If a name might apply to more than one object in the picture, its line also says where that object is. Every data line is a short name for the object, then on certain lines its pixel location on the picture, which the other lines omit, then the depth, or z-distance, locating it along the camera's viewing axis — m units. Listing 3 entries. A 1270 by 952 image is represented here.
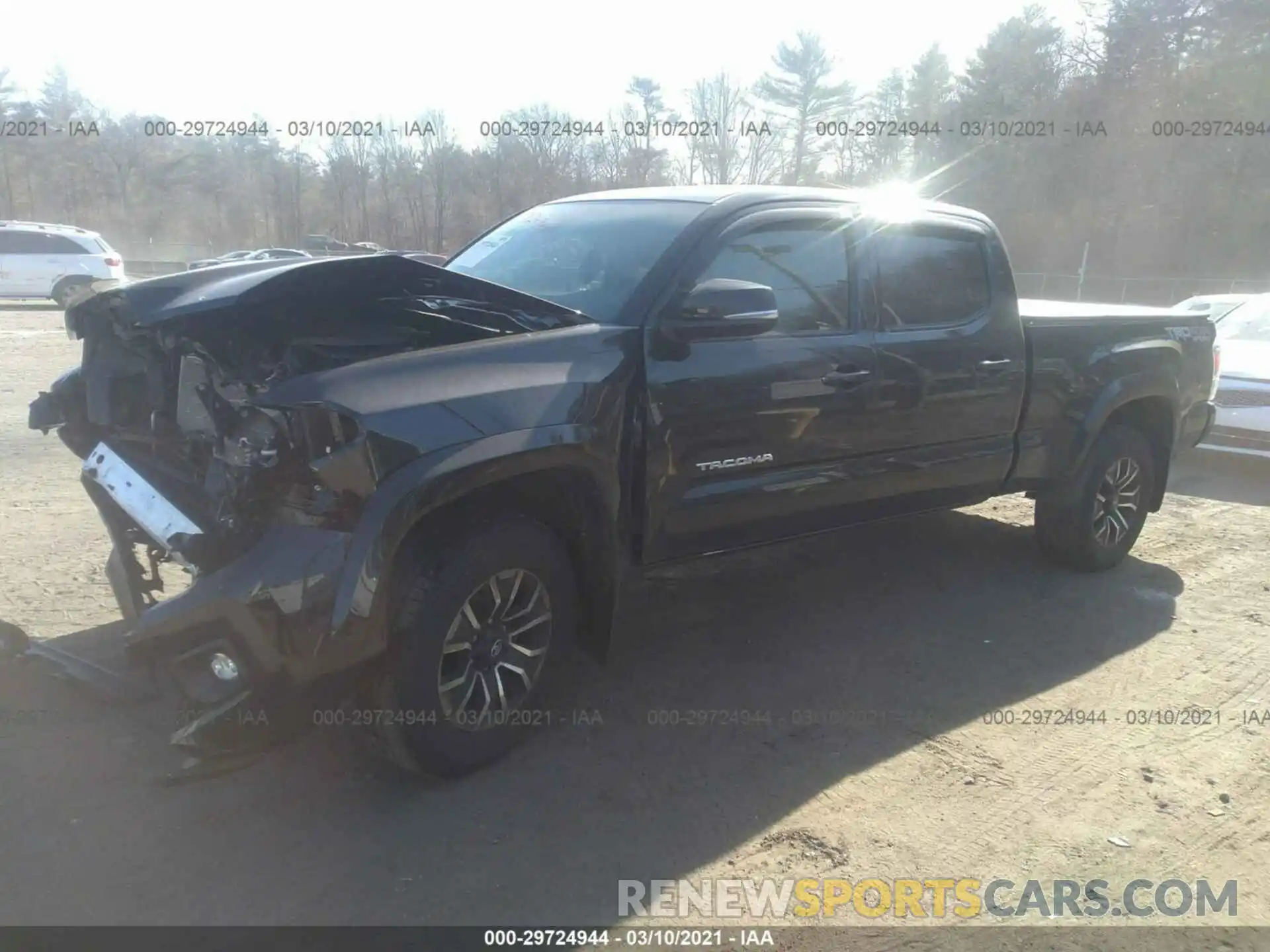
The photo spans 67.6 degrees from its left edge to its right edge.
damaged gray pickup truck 2.74
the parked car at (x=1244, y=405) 8.63
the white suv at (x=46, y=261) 21.09
